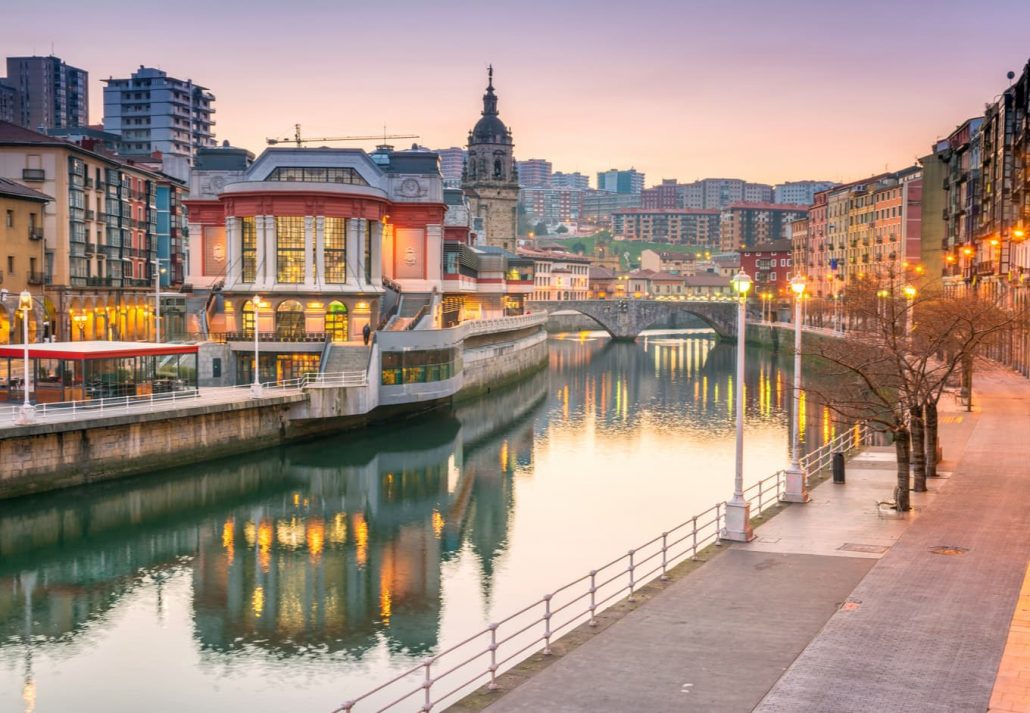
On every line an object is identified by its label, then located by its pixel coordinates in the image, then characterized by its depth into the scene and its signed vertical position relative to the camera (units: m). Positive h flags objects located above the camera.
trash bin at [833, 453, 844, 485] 41.41 -5.90
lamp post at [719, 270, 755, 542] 31.67 -5.73
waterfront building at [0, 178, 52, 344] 77.62 +3.81
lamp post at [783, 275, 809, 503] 37.53 -5.69
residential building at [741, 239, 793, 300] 184.62 +1.81
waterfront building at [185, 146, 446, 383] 79.38 +3.50
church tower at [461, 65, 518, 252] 182.62 +19.90
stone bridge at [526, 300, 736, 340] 184.38 -1.32
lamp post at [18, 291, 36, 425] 45.97 -3.70
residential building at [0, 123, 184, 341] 87.81 +5.47
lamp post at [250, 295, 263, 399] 59.00 -4.41
